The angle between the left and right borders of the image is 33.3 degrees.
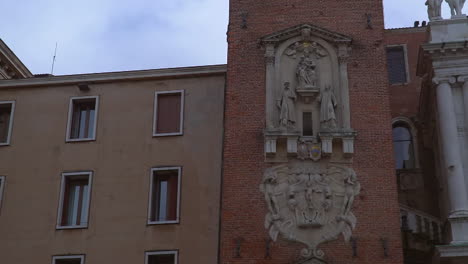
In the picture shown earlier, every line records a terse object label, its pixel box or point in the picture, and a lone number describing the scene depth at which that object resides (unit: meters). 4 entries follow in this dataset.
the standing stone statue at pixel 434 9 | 30.04
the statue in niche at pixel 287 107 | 26.22
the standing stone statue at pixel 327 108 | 26.17
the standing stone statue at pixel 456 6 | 29.94
